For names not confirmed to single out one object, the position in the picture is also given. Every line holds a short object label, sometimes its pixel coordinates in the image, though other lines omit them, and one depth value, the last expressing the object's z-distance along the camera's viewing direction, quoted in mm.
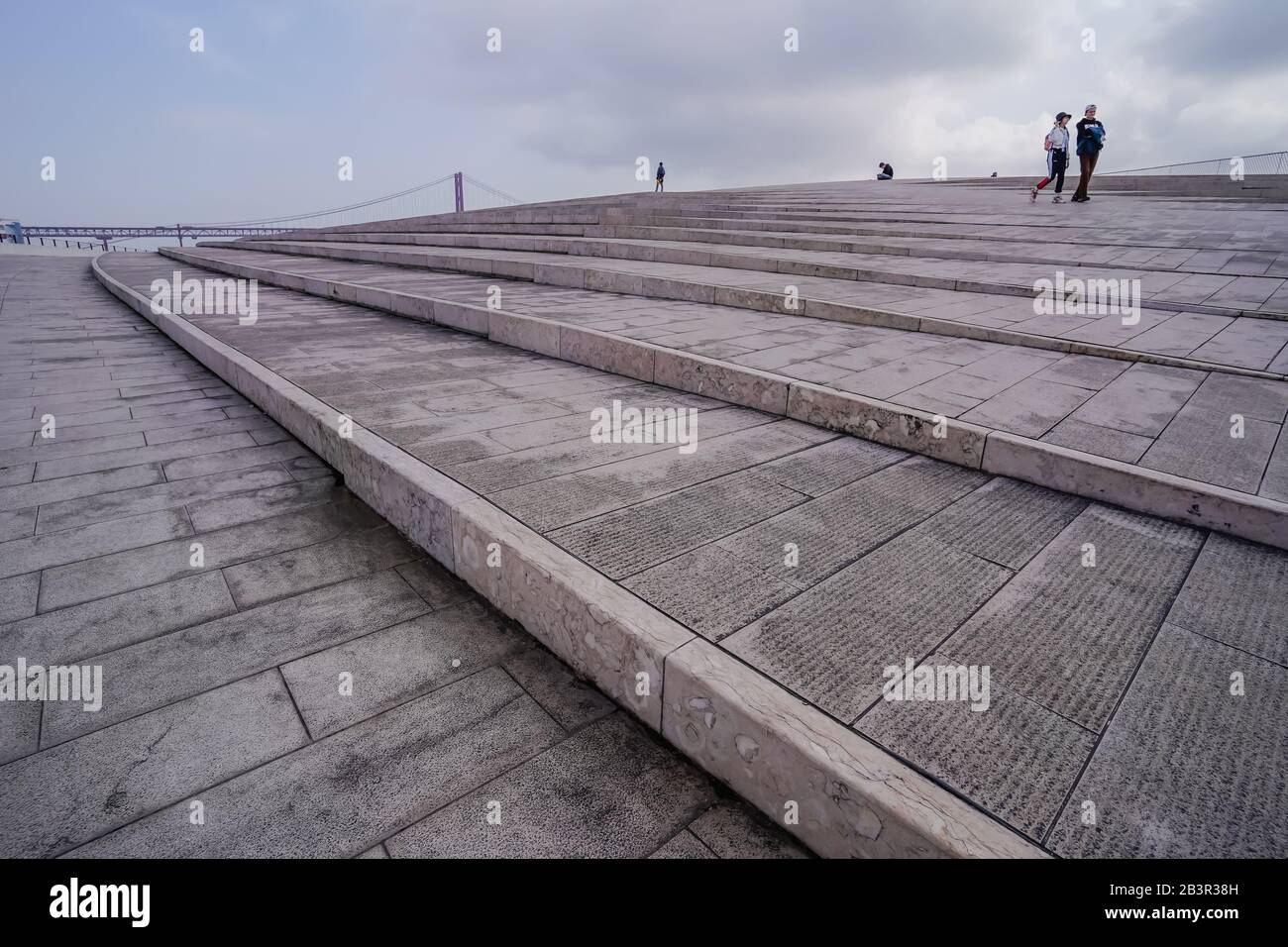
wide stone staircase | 1882
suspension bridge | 34844
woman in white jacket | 15602
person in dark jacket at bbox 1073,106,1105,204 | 14211
